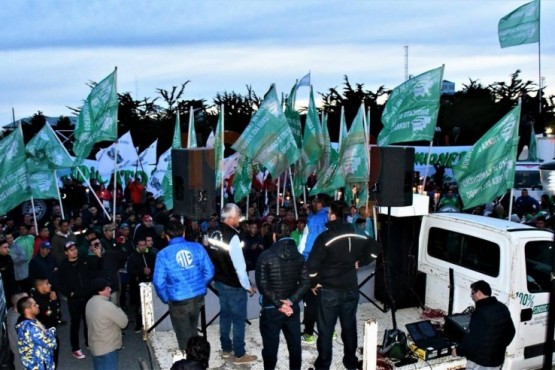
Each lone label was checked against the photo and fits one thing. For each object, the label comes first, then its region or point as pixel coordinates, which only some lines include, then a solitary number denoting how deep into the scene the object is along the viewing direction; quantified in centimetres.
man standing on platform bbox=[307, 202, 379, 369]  571
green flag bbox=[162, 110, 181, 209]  1261
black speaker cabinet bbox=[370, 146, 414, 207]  712
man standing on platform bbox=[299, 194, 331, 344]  647
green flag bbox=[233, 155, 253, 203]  1182
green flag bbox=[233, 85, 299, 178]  957
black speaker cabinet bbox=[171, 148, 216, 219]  719
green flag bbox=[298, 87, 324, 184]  1218
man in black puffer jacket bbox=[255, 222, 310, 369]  548
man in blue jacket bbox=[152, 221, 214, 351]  570
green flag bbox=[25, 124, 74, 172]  1166
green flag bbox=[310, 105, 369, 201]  959
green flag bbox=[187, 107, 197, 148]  1181
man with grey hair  582
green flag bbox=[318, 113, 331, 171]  1238
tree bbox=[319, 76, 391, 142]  3403
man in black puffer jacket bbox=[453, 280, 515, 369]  512
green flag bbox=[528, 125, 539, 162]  2058
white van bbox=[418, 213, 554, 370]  595
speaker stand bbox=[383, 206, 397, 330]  639
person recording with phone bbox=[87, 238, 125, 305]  809
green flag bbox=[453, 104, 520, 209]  934
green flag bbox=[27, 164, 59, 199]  1173
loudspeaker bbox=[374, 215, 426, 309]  725
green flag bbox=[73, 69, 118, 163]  1097
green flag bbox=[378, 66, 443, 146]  1014
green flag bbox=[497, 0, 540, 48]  1259
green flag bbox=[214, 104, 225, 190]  898
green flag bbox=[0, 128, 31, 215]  1097
